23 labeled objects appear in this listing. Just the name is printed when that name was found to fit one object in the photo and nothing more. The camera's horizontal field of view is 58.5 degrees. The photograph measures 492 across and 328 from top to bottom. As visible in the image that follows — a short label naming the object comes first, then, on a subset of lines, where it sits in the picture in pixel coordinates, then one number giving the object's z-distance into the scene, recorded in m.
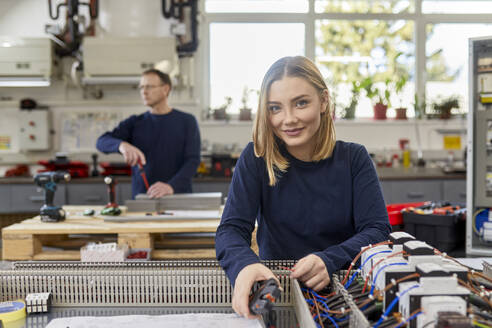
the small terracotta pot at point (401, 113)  4.69
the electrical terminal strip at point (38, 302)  0.97
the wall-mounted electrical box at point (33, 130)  4.41
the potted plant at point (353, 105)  4.65
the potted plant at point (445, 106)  4.59
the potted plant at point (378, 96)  4.60
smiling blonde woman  1.20
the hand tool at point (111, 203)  2.34
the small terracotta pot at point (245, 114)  4.68
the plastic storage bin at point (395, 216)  2.22
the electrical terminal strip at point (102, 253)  1.89
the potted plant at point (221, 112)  4.62
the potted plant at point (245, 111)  4.68
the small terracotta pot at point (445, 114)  4.61
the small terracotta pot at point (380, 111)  4.68
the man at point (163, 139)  2.85
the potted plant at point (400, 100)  4.60
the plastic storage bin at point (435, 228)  2.12
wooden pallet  2.09
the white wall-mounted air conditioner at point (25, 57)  4.07
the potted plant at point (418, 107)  4.63
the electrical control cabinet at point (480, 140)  2.56
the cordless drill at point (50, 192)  2.28
